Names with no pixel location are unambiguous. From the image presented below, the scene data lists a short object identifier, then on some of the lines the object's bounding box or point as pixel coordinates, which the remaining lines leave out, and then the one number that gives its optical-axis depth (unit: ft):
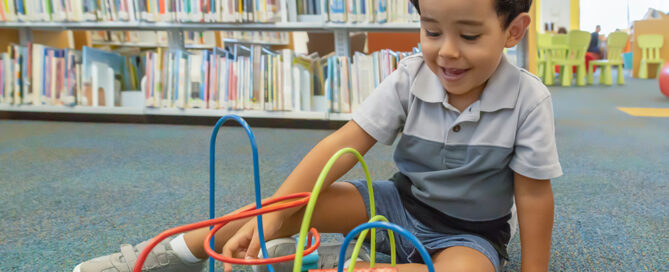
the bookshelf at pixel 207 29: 7.47
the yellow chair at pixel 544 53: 18.69
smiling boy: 2.12
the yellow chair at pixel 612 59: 18.63
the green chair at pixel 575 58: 18.02
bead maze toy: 1.32
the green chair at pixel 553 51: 18.76
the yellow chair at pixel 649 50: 21.09
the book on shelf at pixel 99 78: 8.06
